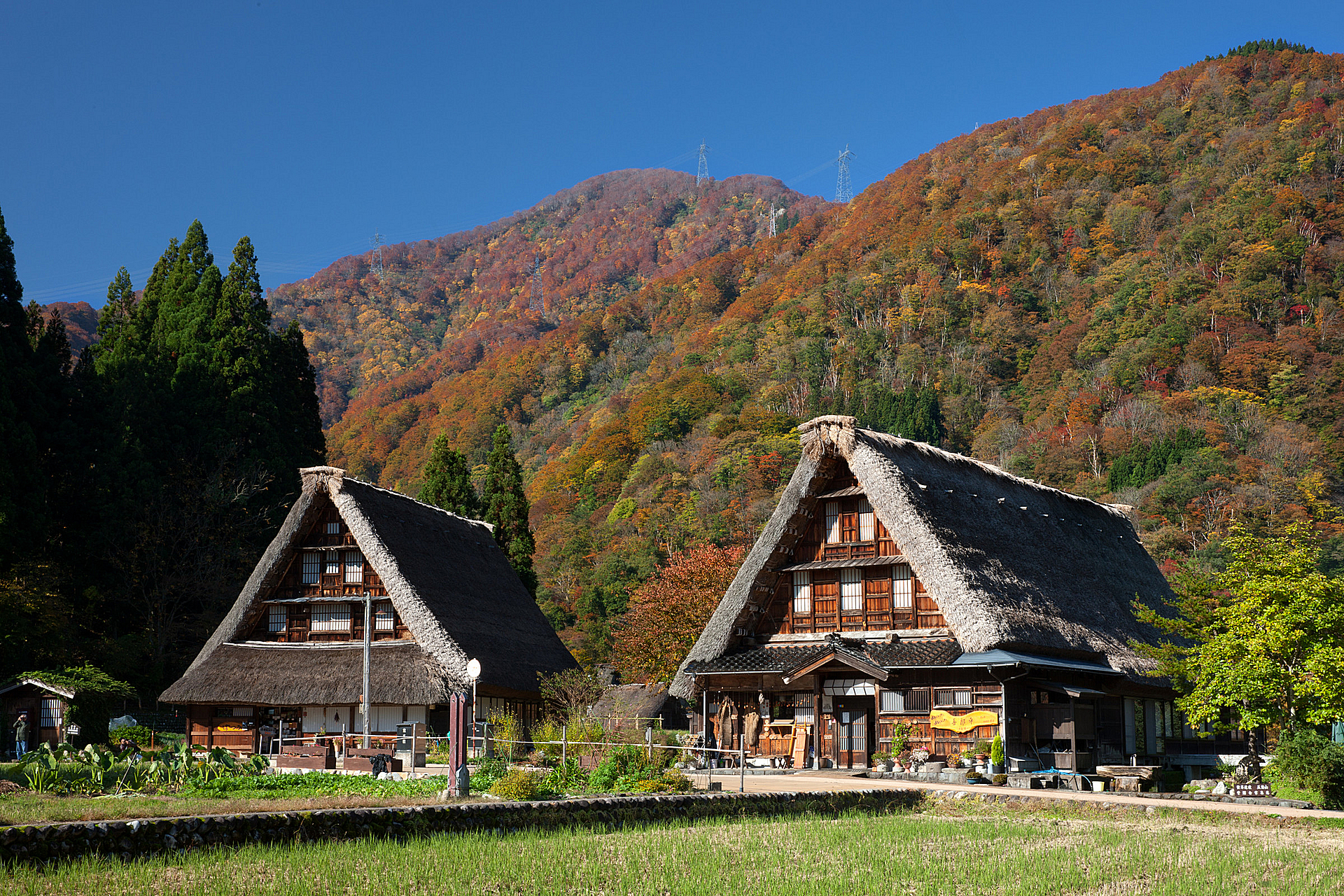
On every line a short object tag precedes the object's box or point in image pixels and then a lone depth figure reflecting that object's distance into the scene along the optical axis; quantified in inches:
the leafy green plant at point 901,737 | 1017.5
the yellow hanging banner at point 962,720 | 994.7
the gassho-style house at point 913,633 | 1011.3
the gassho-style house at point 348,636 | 1168.8
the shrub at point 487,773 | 725.9
